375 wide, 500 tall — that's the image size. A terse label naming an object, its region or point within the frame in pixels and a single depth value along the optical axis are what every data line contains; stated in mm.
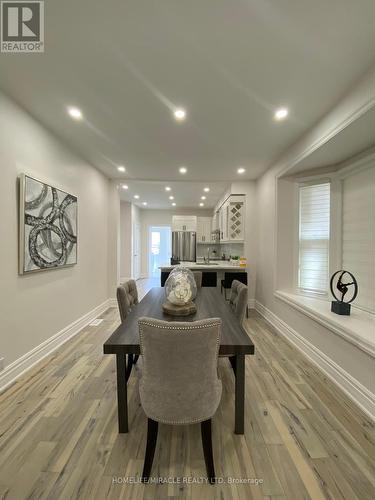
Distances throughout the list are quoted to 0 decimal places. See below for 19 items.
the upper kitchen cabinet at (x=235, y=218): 4832
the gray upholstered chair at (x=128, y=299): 2213
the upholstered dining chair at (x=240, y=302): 2158
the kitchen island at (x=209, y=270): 4547
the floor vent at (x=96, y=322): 3770
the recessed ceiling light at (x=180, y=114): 2293
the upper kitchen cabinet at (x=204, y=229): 7973
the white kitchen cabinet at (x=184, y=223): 7270
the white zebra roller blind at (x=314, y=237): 3215
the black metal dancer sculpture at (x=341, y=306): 2447
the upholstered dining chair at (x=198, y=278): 3451
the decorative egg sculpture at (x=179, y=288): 1952
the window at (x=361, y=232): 2496
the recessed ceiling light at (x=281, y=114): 2295
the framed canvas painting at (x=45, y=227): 2289
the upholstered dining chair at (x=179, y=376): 1146
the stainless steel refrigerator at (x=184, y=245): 7156
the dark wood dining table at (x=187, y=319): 1423
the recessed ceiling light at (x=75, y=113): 2296
